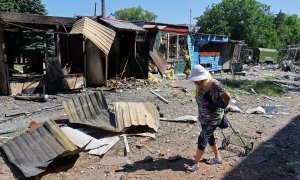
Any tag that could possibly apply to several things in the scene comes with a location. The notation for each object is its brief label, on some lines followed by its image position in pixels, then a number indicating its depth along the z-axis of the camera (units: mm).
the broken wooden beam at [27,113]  6089
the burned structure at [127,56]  11221
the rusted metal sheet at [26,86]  8035
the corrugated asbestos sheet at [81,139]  4264
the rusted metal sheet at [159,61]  12375
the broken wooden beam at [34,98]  7462
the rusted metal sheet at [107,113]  5086
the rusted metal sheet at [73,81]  9115
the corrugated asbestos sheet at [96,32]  8350
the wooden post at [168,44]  14098
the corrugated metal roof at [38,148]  3638
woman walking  3476
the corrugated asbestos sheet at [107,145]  4288
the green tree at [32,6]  19050
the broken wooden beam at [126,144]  4415
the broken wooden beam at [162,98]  7940
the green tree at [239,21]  27784
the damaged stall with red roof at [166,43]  12448
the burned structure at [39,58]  7897
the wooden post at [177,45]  14659
